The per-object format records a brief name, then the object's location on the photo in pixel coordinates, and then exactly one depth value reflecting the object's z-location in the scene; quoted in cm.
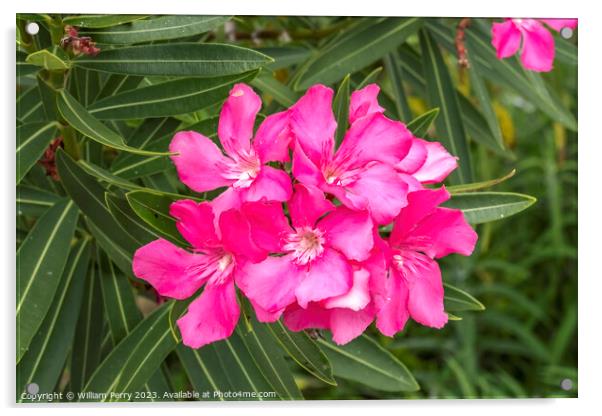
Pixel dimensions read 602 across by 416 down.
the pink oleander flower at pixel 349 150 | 53
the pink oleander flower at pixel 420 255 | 53
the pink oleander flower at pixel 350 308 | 51
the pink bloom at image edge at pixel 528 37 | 65
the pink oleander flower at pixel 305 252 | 52
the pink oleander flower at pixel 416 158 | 54
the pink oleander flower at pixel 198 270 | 54
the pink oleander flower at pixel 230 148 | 54
